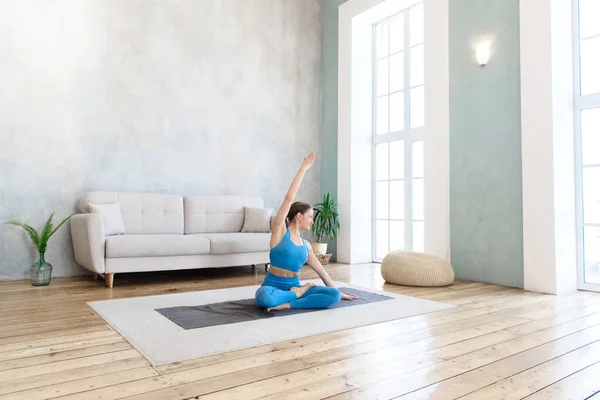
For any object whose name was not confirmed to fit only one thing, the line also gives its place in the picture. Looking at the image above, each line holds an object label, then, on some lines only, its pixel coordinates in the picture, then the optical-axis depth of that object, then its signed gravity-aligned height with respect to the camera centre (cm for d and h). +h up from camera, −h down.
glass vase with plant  409 -41
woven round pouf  413 -60
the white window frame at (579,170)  400 +33
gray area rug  221 -70
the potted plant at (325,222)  596 -21
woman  297 -42
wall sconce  438 +152
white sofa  399 -29
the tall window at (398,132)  553 +98
